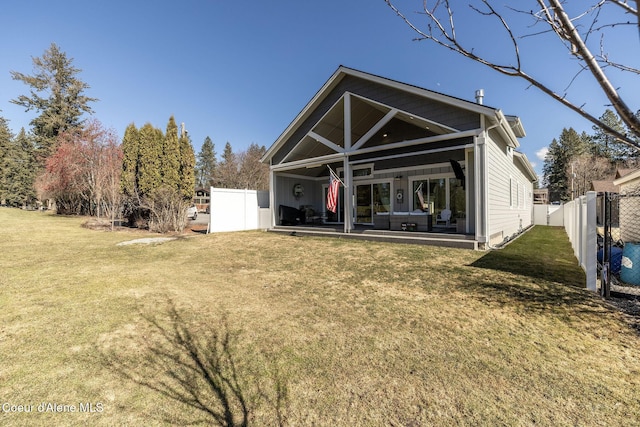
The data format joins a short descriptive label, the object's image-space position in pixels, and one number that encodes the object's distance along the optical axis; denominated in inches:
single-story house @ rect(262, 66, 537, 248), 323.3
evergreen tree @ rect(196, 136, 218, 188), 2453.1
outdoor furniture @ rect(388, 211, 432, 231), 372.5
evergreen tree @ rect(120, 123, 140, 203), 495.2
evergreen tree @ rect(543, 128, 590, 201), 1683.1
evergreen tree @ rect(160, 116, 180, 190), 486.0
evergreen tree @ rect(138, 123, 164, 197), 483.8
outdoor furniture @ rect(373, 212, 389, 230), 406.3
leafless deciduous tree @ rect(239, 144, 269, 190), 1540.4
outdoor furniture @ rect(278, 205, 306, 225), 536.1
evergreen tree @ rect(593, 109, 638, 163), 1311.3
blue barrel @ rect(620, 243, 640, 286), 176.9
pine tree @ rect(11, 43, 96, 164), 1103.0
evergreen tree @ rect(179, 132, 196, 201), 501.0
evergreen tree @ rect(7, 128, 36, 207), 1372.4
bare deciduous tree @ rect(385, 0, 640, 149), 43.6
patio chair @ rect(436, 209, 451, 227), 434.9
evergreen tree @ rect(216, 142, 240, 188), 1566.2
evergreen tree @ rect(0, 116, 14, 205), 1353.3
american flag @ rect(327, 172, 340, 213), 412.6
